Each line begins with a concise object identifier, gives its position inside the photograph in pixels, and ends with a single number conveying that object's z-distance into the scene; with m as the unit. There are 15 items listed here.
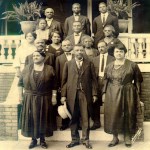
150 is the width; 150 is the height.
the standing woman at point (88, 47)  4.43
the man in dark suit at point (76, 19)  4.79
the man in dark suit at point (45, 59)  4.27
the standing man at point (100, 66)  4.38
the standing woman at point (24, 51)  4.51
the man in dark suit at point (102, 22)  4.79
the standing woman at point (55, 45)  4.45
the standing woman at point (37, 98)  4.19
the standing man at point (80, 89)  4.20
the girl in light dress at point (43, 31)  4.64
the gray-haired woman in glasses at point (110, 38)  4.45
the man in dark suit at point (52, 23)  4.80
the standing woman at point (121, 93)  4.18
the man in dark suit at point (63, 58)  4.35
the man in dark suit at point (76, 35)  4.56
